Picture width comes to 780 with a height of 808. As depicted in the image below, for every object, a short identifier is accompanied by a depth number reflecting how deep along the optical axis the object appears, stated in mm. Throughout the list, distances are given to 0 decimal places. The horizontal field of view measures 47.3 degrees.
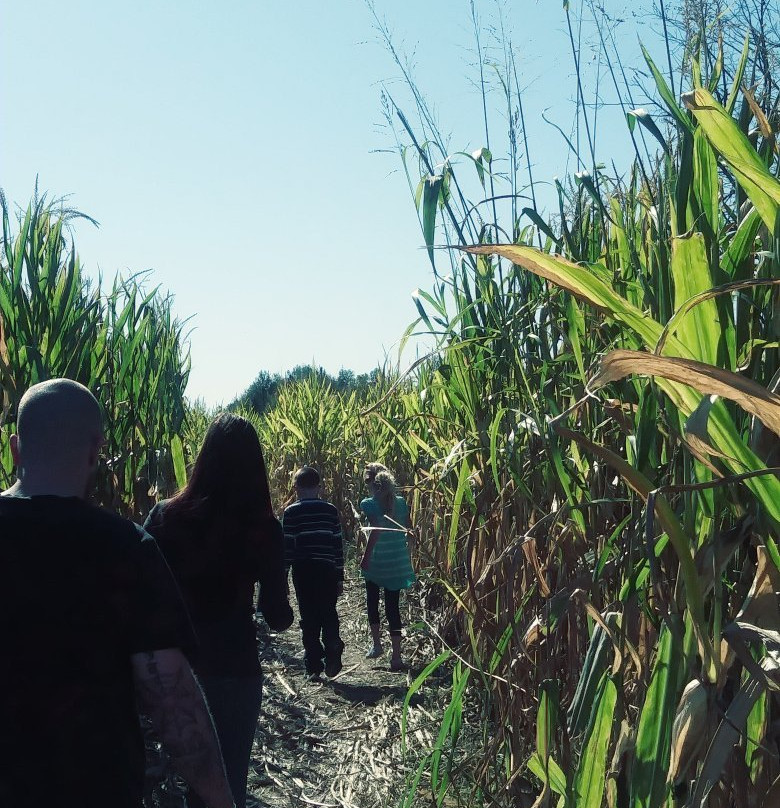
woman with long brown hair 3162
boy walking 6438
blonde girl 6648
